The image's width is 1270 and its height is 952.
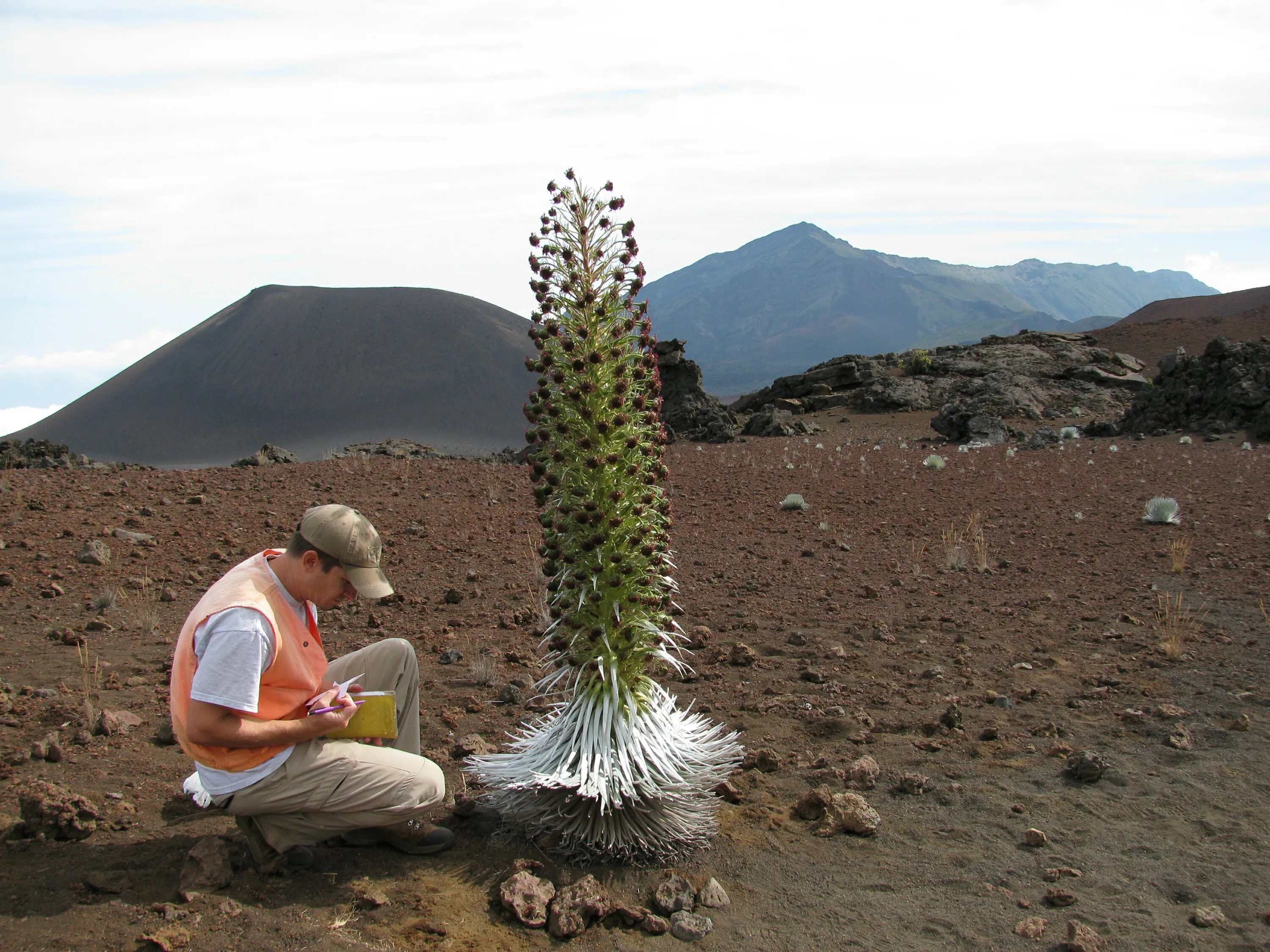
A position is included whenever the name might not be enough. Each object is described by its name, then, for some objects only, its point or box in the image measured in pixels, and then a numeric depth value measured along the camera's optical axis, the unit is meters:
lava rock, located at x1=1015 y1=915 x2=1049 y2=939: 2.70
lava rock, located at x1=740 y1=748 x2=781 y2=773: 3.79
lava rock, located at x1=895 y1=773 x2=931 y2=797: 3.59
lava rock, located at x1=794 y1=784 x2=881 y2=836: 3.28
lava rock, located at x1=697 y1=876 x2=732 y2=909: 2.88
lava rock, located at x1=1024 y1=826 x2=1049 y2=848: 3.18
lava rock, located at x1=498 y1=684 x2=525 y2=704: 4.47
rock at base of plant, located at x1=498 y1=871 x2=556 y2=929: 2.73
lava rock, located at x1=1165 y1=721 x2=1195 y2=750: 3.89
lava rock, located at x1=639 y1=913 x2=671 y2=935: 2.74
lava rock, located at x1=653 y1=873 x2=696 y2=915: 2.84
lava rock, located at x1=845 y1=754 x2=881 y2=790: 3.63
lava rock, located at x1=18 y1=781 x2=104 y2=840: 3.01
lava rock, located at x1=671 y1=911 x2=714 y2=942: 2.72
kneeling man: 2.67
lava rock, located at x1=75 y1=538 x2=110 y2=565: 6.51
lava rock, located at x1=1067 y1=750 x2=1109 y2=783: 3.62
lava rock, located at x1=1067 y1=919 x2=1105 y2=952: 2.61
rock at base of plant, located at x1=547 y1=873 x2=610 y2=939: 2.70
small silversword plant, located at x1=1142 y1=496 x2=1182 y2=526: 8.46
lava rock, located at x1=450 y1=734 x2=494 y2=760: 3.84
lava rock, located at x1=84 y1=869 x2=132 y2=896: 2.71
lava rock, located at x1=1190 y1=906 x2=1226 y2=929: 2.72
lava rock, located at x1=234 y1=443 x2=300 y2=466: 12.59
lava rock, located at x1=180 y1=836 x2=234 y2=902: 2.75
